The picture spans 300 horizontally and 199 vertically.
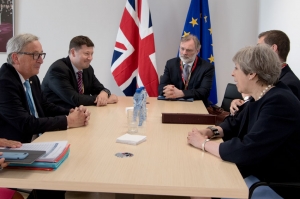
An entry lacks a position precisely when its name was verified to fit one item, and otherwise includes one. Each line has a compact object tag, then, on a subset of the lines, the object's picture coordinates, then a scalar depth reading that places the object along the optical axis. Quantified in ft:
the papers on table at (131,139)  6.35
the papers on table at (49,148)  4.92
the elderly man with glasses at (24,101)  7.11
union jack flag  14.94
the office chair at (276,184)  5.39
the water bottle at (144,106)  7.99
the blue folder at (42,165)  4.82
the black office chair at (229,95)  12.75
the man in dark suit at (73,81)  10.40
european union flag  14.90
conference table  4.47
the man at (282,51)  8.23
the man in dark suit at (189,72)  12.73
